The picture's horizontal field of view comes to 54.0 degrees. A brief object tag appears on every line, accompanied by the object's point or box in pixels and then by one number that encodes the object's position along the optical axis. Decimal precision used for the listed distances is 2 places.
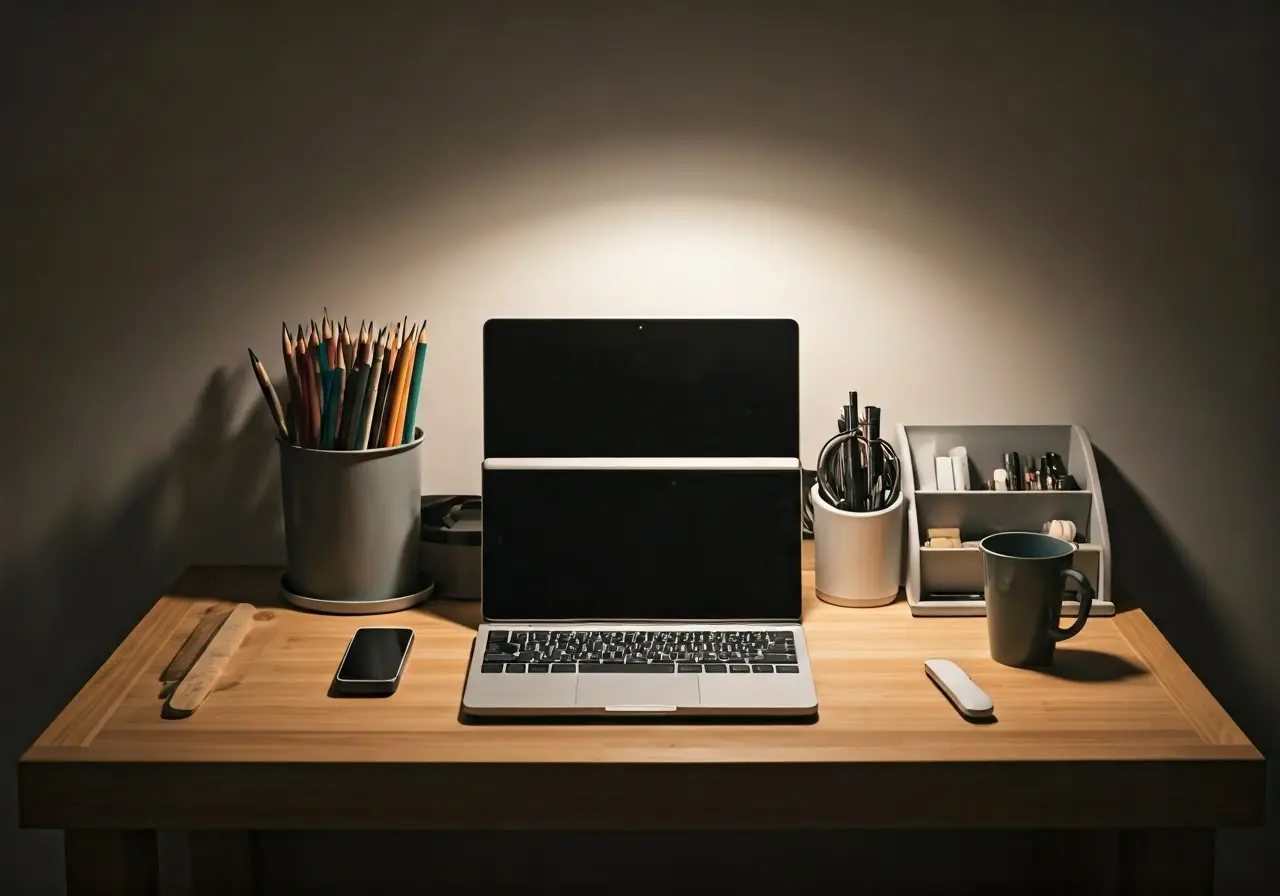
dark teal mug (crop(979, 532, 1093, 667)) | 1.27
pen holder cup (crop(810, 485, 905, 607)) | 1.45
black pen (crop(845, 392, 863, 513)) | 1.47
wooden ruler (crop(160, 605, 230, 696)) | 1.27
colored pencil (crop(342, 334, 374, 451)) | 1.40
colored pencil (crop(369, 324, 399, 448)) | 1.43
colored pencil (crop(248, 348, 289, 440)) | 1.44
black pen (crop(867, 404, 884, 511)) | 1.47
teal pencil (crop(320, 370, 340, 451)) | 1.41
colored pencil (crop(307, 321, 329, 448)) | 1.41
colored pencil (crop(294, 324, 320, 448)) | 1.41
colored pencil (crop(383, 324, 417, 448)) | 1.43
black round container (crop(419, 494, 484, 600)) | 1.49
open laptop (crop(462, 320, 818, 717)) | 1.40
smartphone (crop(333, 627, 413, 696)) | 1.24
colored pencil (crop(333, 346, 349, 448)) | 1.41
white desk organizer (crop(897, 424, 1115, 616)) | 1.46
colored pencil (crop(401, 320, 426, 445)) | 1.45
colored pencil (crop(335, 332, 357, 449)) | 1.41
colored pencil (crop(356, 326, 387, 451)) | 1.41
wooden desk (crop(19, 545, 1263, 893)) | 1.10
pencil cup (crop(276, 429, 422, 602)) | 1.42
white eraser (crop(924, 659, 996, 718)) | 1.17
